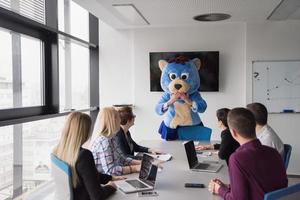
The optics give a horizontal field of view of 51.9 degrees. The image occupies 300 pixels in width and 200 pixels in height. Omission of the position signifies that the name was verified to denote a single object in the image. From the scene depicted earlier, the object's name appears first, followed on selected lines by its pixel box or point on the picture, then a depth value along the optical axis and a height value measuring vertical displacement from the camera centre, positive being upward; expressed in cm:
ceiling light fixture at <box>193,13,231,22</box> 453 +114
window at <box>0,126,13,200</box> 316 -71
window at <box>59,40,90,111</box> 454 +28
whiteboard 493 +12
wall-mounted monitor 511 +42
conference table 198 -66
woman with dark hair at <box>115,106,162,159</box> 311 -40
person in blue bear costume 436 -8
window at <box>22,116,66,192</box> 363 -69
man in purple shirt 171 -43
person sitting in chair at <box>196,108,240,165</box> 303 -52
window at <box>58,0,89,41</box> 447 +115
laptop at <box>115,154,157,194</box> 210 -64
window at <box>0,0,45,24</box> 314 +94
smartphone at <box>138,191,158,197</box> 199 -66
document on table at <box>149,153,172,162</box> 301 -64
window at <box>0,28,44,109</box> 314 +26
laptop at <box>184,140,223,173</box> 264 -65
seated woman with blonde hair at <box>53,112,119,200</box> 190 -41
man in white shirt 271 -35
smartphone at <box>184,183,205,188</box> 216 -65
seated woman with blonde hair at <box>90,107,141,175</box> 250 -42
